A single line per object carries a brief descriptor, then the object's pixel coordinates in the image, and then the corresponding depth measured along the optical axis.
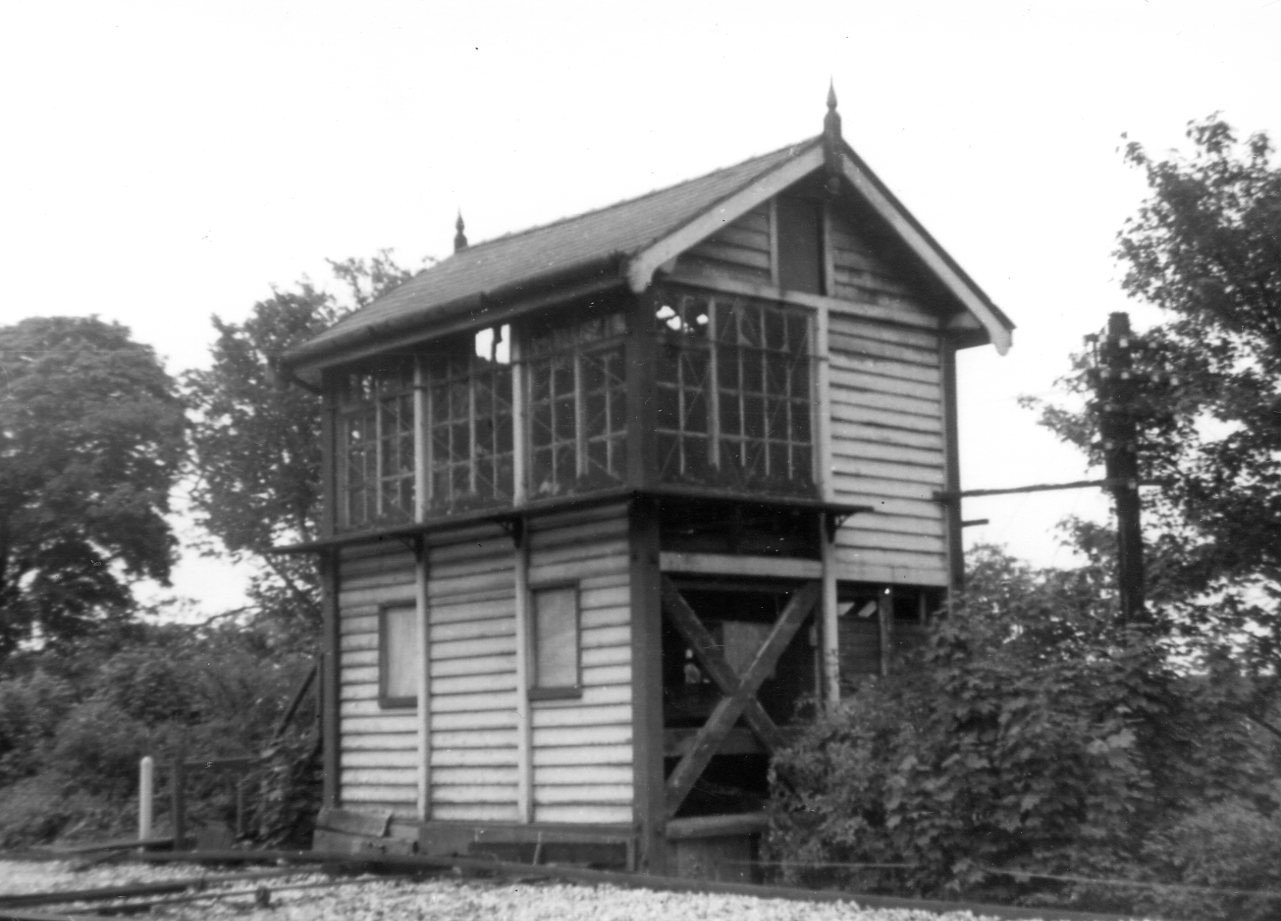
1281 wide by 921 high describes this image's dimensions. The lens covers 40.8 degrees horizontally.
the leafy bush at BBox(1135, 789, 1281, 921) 11.81
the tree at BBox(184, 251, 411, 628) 38.06
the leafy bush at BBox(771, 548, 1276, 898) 13.77
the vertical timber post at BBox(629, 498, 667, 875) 15.16
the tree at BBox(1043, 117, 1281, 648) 20.73
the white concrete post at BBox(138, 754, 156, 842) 20.66
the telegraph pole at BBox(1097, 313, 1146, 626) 16.08
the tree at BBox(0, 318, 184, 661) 41.28
